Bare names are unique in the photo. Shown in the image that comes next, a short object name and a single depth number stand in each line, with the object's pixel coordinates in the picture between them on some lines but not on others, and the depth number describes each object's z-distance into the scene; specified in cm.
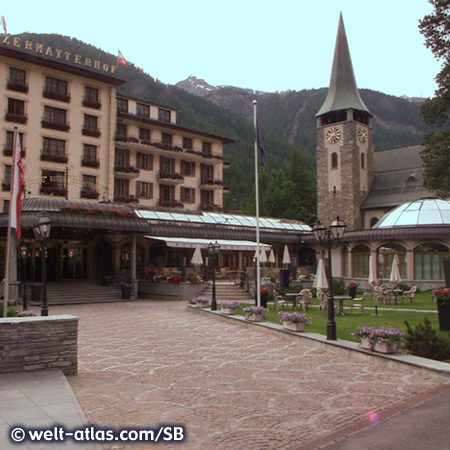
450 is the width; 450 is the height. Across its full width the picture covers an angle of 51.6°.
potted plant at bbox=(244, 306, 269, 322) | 1669
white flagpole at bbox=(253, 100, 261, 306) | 1842
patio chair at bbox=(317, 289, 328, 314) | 1902
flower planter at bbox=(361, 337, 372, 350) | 1086
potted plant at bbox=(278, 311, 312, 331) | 1403
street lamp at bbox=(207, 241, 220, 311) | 2180
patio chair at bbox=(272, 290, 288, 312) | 2040
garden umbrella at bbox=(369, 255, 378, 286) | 2310
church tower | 5388
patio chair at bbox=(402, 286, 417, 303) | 2369
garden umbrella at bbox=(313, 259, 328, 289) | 1877
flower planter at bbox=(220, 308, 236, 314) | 1884
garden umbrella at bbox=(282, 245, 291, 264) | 3030
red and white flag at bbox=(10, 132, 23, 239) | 1319
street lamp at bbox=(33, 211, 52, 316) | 1481
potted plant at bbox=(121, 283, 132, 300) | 2822
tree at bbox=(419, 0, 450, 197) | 2145
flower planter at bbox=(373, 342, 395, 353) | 1045
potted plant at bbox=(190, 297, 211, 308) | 2150
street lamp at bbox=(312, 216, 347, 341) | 1238
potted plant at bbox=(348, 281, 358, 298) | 2073
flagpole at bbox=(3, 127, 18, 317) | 1324
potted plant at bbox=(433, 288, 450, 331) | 1364
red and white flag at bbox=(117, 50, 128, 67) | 4612
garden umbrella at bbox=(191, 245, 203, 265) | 2857
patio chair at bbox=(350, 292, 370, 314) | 1867
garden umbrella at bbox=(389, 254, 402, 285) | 2511
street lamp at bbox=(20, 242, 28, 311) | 2359
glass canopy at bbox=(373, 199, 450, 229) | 3422
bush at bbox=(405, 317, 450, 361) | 1023
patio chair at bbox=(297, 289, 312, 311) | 2012
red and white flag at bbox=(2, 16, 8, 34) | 3619
